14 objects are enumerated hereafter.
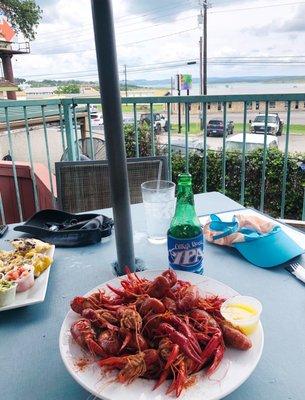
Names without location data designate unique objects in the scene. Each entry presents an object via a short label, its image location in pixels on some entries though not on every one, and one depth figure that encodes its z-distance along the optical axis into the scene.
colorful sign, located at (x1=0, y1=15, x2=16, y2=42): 13.17
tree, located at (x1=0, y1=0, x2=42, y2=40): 16.58
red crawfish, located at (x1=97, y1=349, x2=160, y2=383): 0.55
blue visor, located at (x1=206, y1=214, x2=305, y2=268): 0.97
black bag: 1.15
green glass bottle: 0.83
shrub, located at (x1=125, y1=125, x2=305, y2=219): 5.41
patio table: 0.58
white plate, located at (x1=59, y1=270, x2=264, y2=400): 0.52
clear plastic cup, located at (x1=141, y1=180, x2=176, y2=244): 1.18
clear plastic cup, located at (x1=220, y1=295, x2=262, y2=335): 0.64
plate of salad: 0.80
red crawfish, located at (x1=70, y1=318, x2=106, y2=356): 0.59
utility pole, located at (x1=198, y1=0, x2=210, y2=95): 17.31
